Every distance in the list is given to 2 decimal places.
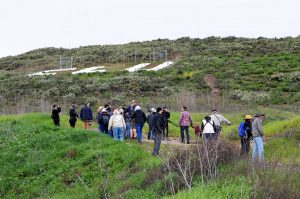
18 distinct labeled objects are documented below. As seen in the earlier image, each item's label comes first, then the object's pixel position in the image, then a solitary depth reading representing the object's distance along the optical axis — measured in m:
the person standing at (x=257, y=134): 17.06
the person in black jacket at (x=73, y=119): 25.83
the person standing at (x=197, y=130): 22.80
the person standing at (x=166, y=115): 22.92
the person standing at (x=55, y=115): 25.73
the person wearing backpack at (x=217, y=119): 19.53
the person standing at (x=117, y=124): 21.52
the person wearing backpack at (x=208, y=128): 18.53
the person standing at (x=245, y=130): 17.81
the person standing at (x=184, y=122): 23.02
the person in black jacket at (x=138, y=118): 22.80
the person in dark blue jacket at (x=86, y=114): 25.52
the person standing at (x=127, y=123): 23.94
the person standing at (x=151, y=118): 20.40
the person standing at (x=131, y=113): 23.70
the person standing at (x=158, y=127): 19.11
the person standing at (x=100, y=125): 23.66
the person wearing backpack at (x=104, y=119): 23.09
